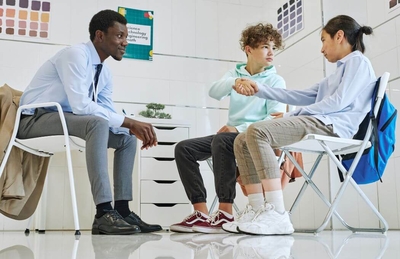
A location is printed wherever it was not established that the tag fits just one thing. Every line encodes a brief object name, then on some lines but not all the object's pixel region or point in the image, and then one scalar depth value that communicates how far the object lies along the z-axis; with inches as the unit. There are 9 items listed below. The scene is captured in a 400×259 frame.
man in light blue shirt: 95.5
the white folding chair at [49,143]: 99.0
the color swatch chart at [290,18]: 166.7
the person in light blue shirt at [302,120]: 88.7
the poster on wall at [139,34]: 173.6
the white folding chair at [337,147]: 93.9
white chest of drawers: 141.6
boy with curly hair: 101.9
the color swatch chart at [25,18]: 159.9
